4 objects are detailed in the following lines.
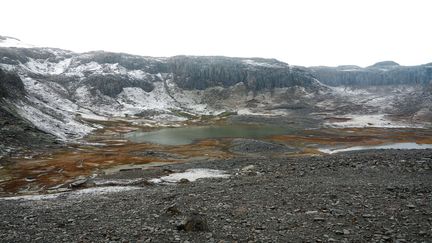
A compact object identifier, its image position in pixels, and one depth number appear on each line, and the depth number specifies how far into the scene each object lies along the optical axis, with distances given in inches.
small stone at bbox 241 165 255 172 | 1916.8
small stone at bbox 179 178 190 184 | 1624.8
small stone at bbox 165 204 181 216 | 941.2
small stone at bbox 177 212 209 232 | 774.5
